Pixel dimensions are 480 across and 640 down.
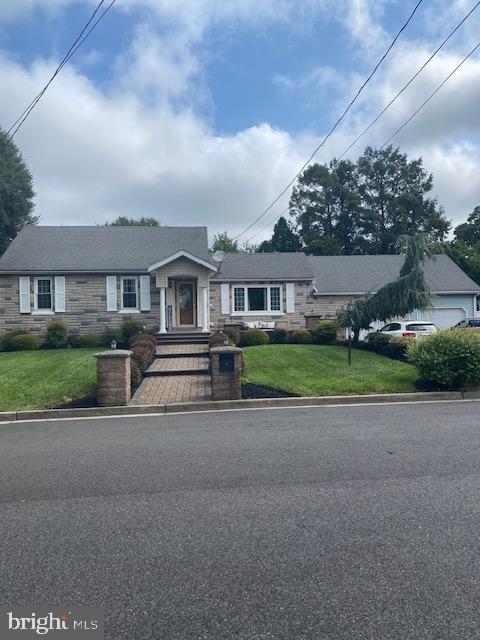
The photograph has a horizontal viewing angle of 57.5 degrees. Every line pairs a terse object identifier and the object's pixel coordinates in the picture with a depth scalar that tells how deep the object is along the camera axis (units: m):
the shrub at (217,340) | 14.96
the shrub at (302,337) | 19.33
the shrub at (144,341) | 14.66
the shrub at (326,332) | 18.69
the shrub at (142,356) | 11.91
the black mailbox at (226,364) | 9.28
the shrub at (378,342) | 15.60
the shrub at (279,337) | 19.88
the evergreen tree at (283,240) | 49.38
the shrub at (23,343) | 18.77
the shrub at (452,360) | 9.75
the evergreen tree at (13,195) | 41.94
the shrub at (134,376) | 10.17
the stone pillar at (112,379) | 8.84
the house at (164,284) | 20.73
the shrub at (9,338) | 18.87
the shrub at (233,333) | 17.80
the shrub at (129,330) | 19.55
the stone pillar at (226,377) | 9.23
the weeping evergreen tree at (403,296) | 15.55
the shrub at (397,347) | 14.61
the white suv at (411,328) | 18.25
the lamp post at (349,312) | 15.80
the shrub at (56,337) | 19.42
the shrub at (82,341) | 19.55
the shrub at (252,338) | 18.64
